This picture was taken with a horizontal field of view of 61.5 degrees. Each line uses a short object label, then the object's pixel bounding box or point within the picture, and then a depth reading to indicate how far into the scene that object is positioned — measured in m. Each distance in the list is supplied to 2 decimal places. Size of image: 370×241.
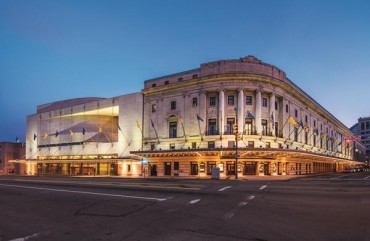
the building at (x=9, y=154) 96.44
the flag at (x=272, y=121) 51.44
